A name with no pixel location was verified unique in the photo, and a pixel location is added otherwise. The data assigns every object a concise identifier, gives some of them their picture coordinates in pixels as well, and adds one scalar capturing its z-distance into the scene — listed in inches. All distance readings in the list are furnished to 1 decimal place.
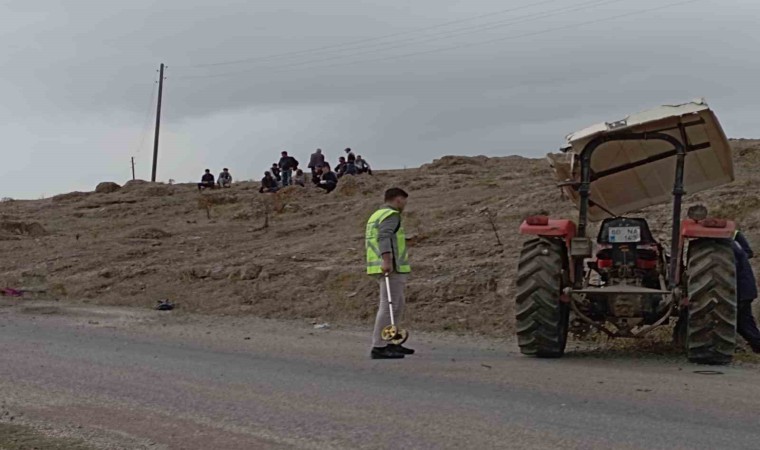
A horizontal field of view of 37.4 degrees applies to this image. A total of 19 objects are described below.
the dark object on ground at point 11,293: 802.8
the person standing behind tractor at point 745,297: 462.3
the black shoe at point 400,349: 468.8
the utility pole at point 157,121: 2196.1
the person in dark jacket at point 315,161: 1316.4
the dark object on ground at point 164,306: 716.0
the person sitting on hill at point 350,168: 1317.7
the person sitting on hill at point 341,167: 1347.2
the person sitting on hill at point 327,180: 1233.4
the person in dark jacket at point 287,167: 1359.5
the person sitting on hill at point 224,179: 1520.7
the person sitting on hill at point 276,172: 1385.3
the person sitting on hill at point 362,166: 1337.4
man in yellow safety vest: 470.3
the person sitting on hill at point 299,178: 1305.4
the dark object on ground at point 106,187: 1537.9
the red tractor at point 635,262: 428.8
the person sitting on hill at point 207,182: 1489.9
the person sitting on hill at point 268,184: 1303.0
